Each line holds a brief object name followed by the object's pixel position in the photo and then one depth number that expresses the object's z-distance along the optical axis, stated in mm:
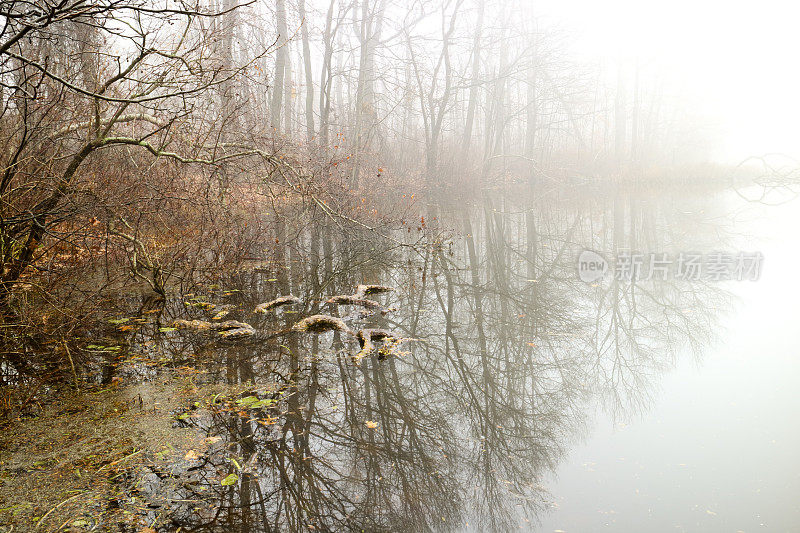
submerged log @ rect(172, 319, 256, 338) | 5574
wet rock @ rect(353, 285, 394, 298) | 7179
